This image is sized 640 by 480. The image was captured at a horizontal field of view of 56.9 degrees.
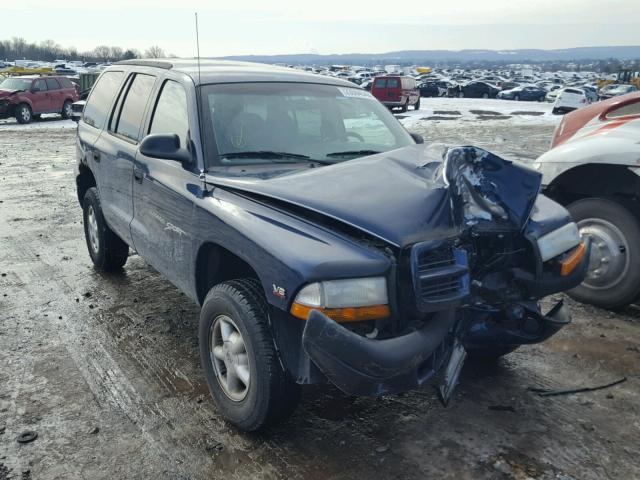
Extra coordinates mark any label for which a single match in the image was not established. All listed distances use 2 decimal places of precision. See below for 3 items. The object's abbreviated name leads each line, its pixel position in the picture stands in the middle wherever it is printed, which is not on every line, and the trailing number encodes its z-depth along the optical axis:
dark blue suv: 2.62
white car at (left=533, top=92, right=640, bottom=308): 4.69
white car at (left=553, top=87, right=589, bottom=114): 29.80
